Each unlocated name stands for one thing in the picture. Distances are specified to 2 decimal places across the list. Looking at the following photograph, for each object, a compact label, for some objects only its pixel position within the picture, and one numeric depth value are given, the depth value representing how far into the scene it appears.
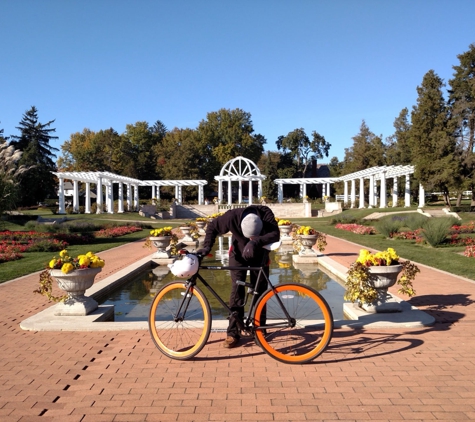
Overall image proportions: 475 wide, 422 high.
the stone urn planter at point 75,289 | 5.91
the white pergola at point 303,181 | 56.72
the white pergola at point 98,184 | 43.62
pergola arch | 53.22
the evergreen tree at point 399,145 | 51.88
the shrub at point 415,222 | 19.08
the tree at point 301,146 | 73.94
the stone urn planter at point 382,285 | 5.74
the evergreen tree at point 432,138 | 32.41
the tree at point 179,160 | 63.09
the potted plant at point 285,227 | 17.69
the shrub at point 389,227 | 19.89
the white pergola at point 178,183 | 54.22
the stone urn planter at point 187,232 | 18.49
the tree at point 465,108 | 33.03
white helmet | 4.38
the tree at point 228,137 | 72.19
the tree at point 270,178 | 61.09
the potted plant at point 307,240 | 12.80
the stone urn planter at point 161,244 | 12.78
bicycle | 4.36
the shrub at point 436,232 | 15.52
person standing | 4.46
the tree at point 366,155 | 55.91
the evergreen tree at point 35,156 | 53.50
